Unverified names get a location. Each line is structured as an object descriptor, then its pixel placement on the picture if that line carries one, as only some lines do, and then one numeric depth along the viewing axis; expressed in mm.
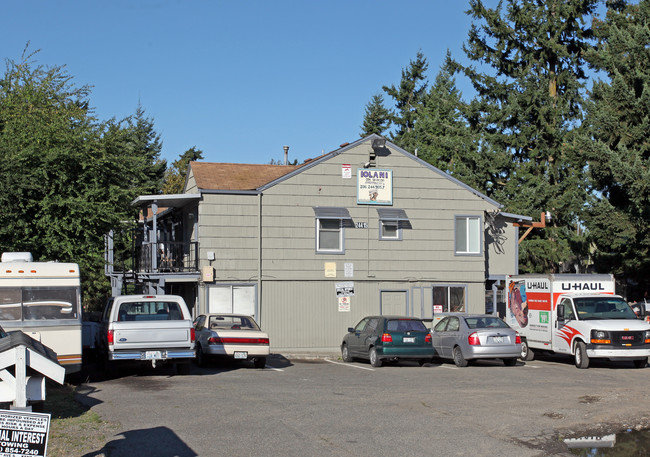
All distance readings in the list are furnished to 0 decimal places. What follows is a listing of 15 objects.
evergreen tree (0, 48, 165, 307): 20203
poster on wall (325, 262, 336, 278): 27734
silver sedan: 20953
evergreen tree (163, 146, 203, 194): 52344
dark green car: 20969
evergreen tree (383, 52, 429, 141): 64938
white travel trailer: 15500
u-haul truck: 20250
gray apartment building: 26766
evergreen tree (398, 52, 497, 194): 41750
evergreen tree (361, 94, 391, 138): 67000
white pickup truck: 16797
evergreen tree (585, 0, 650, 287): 31578
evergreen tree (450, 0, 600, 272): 40094
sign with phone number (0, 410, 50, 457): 6469
